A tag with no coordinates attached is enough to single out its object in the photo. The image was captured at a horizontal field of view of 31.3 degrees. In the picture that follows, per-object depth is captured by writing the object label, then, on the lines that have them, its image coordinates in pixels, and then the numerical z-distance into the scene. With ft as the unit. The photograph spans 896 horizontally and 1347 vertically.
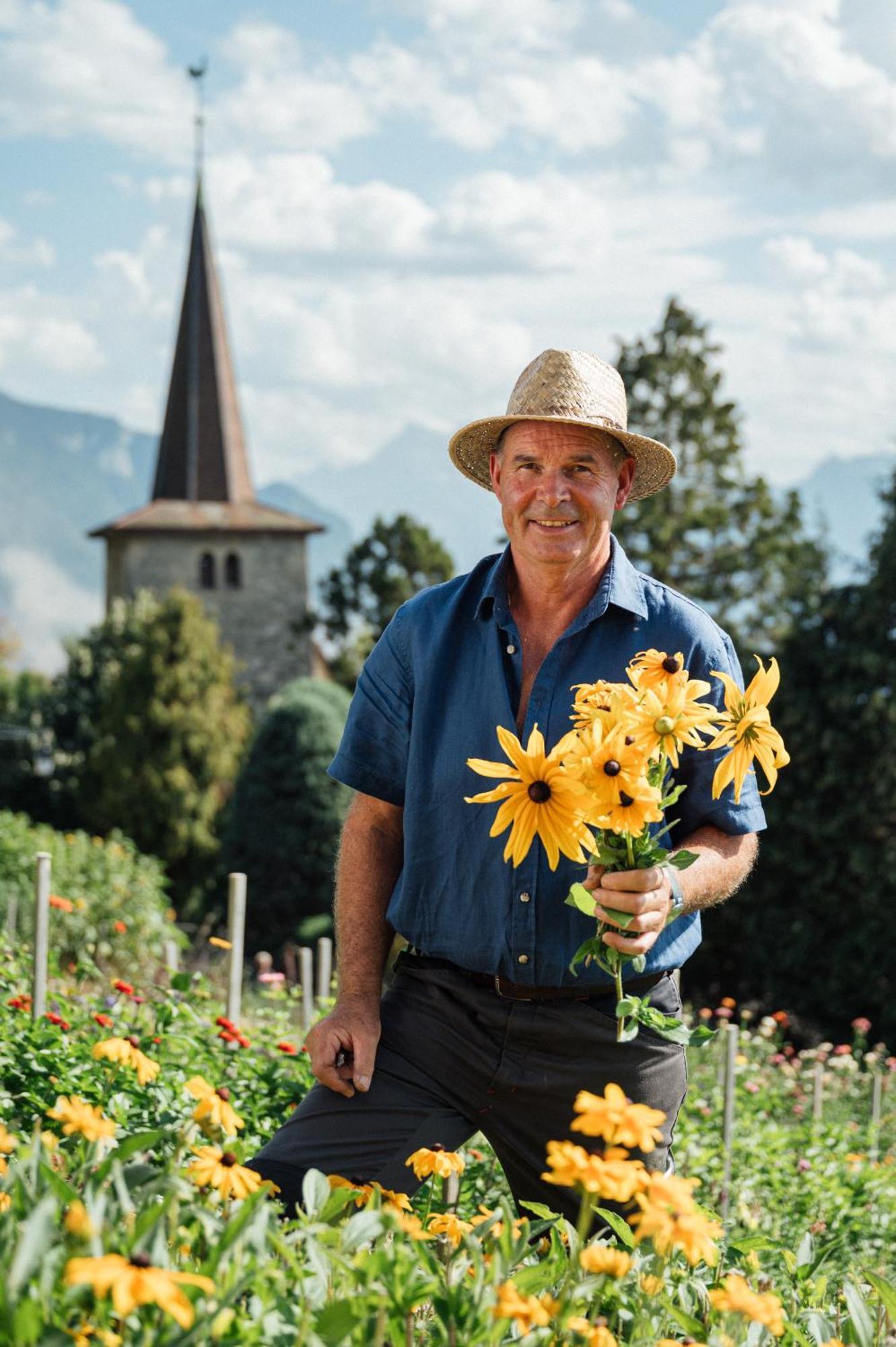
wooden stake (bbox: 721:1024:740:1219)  17.24
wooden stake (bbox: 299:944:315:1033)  19.58
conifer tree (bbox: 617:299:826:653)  65.92
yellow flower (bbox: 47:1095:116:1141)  5.87
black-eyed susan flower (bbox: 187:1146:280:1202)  6.20
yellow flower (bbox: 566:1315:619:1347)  5.55
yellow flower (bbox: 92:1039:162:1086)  8.09
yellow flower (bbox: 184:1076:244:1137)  6.35
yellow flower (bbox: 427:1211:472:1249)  6.97
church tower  127.24
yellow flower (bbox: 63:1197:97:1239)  5.06
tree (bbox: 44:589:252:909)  92.94
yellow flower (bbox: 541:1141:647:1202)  5.31
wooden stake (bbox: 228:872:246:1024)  16.10
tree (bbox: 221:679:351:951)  66.80
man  9.30
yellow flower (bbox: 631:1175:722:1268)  5.18
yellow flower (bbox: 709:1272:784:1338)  5.21
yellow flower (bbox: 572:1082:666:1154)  5.37
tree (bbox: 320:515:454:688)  93.76
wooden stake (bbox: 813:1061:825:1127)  22.54
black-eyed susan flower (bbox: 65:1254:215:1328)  4.62
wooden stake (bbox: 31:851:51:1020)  12.75
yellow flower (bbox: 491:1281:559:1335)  5.21
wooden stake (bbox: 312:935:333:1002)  21.89
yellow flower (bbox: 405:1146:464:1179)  7.83
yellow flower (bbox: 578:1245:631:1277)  5.58
